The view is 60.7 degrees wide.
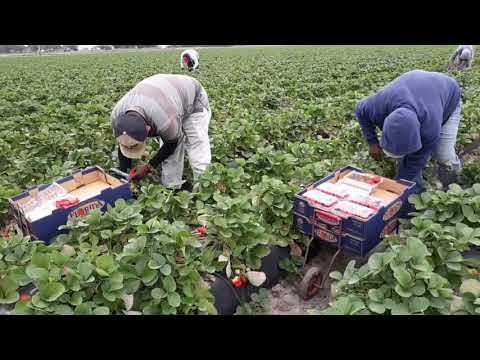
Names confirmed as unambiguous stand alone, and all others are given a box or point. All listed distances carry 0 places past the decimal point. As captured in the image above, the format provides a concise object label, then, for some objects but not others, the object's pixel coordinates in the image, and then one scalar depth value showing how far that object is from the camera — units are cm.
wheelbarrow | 277
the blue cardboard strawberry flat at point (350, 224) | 263
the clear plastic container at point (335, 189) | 300
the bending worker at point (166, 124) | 313
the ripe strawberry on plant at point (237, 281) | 257
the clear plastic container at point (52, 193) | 311
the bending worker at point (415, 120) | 296
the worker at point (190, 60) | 1238
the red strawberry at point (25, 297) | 213
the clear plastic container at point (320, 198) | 285
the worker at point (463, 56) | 1126
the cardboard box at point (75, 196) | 278
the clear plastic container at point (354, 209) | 271
